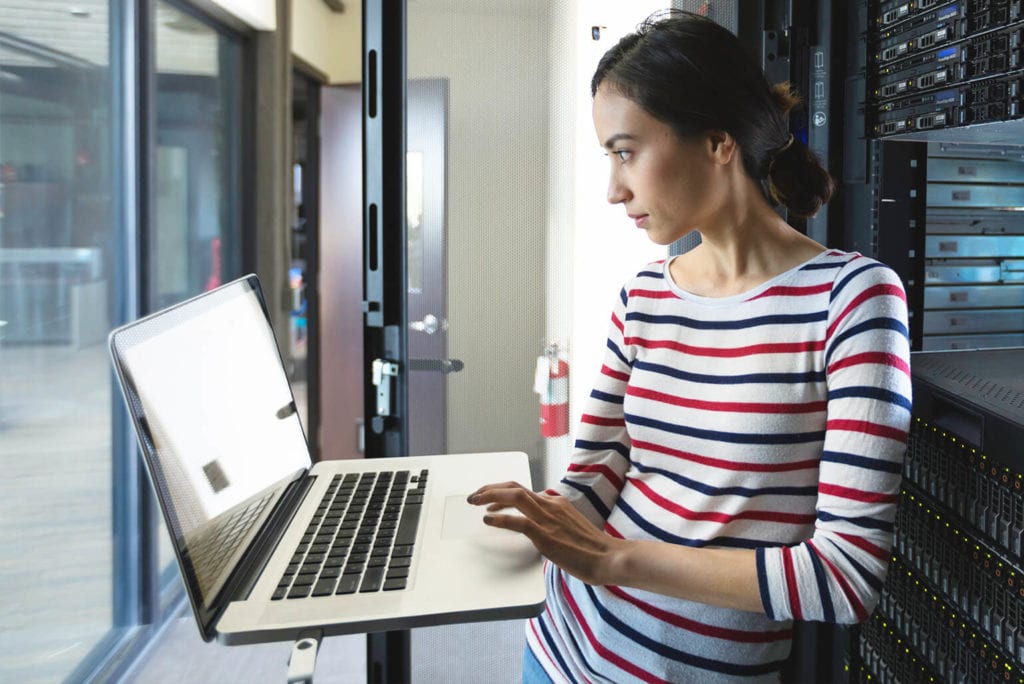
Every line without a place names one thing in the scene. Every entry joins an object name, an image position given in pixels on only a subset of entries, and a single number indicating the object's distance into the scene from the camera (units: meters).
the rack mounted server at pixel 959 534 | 0.74
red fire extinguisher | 1.61
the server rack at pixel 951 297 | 0.77
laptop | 0.70
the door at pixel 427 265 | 1.58
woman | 0.67
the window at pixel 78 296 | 1.72
